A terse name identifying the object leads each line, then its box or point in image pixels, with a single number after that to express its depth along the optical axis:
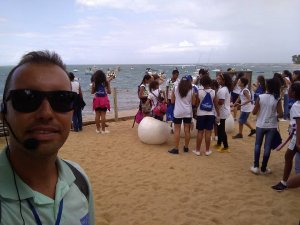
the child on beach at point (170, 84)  8.23
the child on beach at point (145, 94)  8.31
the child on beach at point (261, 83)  8.52
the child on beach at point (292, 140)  4.70
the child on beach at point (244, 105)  8.68
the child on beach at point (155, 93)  8.08
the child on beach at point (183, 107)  6.90
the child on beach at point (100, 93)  8.66
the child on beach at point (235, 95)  10.78
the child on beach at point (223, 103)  7.27
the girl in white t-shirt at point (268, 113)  5.77
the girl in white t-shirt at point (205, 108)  6.88
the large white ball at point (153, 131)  7.77
